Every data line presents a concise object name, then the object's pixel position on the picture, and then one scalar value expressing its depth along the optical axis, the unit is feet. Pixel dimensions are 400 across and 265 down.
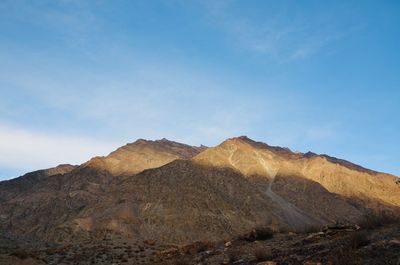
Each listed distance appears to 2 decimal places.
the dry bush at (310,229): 62.62
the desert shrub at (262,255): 47.36
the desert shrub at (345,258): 36.99
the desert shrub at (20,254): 76.43
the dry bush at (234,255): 52.29
